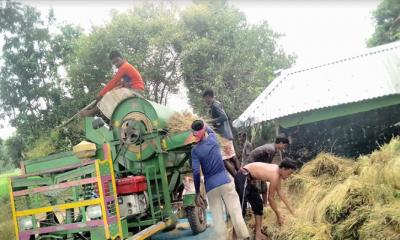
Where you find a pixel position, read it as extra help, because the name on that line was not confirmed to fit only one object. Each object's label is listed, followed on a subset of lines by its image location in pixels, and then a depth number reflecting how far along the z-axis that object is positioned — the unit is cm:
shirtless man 538
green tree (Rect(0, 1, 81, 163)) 1773
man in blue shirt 545
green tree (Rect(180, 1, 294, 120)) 1683
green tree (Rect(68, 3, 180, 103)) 1738
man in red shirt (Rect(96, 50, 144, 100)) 686
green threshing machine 466
